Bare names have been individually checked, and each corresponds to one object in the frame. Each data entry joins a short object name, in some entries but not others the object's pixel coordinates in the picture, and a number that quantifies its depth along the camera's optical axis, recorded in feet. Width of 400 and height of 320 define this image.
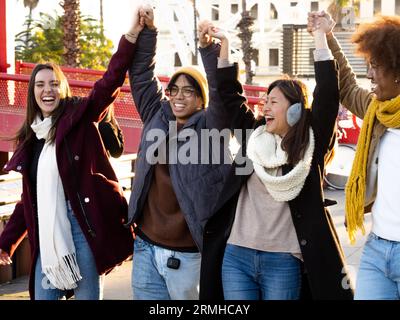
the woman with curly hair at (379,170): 24.63
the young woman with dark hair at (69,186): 30.19
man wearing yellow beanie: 28.53
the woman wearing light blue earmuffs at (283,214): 26.17
